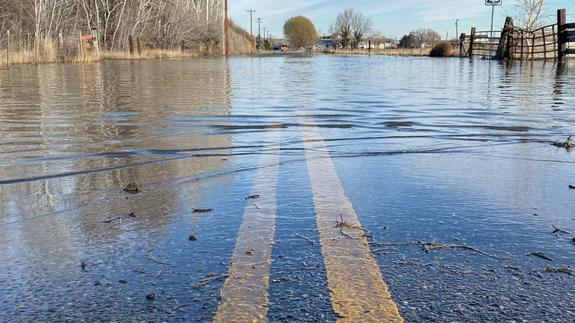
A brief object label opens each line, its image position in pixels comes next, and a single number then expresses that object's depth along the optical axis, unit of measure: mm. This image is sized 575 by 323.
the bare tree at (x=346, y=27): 118562
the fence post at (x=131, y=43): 42106
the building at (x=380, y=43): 119856
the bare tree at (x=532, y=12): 32531
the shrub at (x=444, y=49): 43781
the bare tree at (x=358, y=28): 118188
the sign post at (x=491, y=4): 29386
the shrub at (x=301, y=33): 147125
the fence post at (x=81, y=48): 30156
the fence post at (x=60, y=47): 30031
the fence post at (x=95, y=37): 32984
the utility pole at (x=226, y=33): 56188
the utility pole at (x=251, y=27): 95750
